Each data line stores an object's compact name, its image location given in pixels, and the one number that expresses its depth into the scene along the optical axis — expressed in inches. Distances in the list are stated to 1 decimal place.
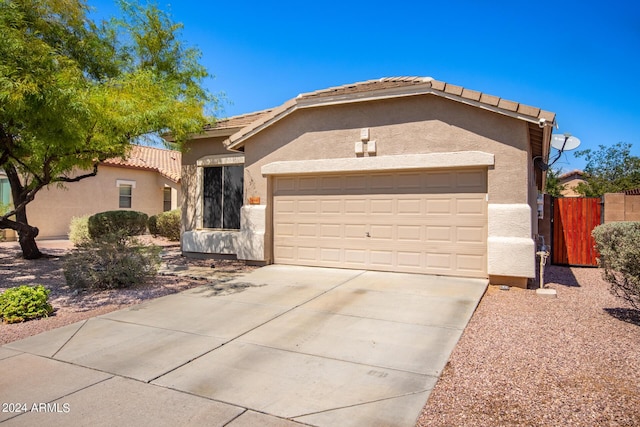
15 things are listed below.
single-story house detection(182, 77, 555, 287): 339.3
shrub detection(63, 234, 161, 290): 330.0
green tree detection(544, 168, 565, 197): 1105.9
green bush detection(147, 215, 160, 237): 776.9
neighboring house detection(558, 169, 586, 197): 1664.6
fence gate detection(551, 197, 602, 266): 499.2
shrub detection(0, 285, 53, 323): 247.8
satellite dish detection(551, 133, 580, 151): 426.6
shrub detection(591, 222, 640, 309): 232.2
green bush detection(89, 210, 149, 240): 655.8
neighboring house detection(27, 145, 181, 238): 762.8
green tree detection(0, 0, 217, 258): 276.8
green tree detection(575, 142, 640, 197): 1167.6
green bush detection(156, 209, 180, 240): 746.2
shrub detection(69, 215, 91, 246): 678.5
